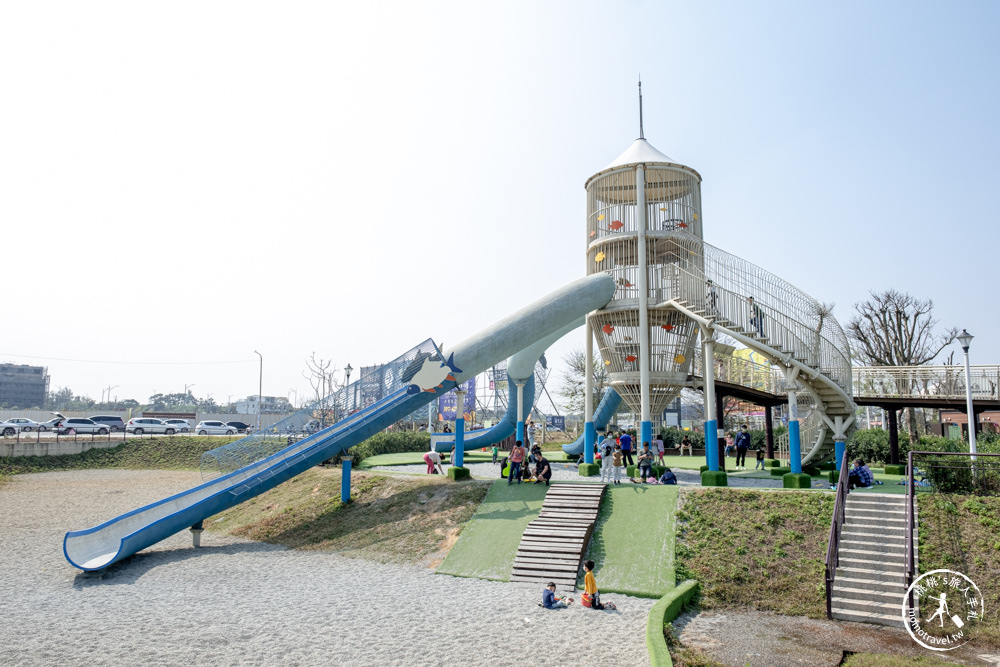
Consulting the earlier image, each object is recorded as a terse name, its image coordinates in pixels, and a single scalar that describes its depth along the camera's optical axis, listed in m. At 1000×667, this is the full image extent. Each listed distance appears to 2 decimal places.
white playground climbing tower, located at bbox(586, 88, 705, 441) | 24.61
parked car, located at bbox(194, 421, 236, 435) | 52.56
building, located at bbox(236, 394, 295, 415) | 136.81
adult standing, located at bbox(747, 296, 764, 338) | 20.67
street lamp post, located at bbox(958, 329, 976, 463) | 18.59
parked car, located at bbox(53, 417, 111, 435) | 45.38
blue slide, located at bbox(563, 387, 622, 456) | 31.89
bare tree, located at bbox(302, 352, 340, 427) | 22.53
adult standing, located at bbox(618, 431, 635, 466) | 21.41
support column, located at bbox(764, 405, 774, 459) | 29.04
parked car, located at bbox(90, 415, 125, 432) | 51.52
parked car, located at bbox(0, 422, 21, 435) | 42.81
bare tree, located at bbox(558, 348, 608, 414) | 59.69
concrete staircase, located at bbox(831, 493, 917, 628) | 11.51
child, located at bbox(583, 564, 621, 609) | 12.17
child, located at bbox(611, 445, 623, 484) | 20.12
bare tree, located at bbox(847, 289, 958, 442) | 39.39
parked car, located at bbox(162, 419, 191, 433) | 53.91
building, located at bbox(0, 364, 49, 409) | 152.00
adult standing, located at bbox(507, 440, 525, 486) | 19.08
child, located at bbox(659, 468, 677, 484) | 18.12
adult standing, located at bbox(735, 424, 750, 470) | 26.64
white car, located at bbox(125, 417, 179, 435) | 51.03
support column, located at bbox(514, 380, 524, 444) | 29.88
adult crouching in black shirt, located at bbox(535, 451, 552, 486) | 19.12
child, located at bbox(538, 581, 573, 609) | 12.16
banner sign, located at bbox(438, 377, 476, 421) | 56.56
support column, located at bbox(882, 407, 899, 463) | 21.46
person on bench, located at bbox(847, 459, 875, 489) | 16.73
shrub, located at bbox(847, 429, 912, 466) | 28.19
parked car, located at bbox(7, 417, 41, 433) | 46.91
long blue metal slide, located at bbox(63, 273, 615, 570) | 16.42
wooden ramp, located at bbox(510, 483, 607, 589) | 14.15
